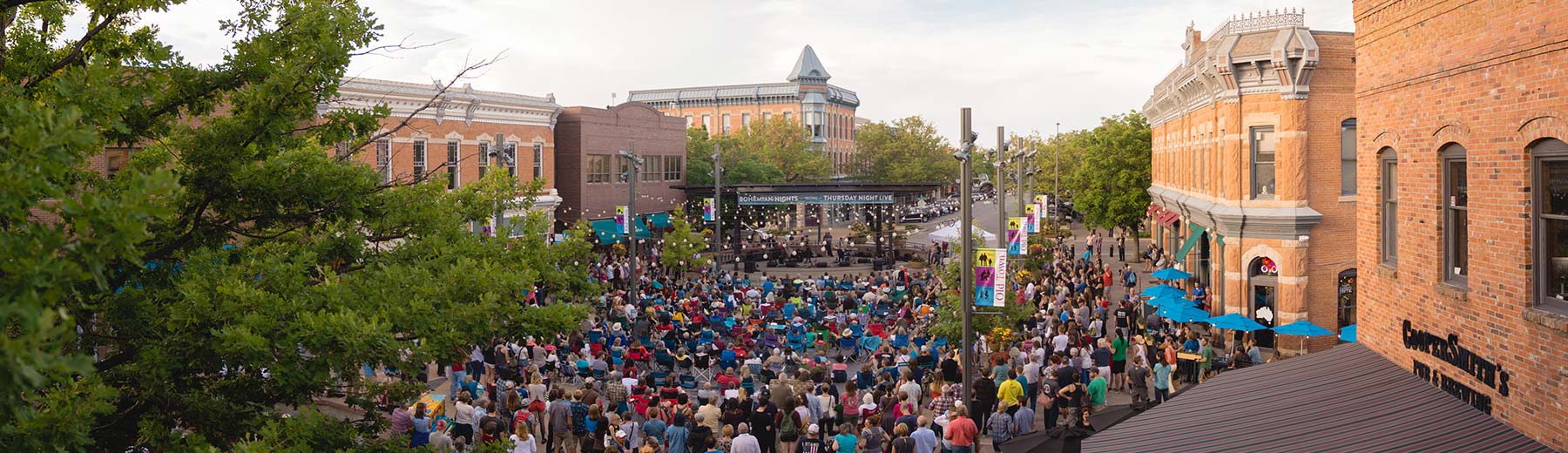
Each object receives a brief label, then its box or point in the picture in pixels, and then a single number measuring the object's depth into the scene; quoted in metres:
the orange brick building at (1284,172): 25.70
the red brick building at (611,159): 50.56
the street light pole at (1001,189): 25.94
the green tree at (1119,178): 54.16
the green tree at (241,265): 7.54
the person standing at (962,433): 14.34
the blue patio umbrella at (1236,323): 22.74
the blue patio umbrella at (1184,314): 24.55
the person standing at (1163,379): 19.94
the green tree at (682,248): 41.56
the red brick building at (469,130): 37.62
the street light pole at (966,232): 17.28
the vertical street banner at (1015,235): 23.86
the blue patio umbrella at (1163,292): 27.42
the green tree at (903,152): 96.19
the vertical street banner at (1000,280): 18.84
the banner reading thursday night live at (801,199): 49.06
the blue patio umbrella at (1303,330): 22.09
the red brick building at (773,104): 107.69
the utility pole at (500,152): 26.49
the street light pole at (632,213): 32.28
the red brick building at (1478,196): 8.42
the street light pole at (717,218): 45.50
